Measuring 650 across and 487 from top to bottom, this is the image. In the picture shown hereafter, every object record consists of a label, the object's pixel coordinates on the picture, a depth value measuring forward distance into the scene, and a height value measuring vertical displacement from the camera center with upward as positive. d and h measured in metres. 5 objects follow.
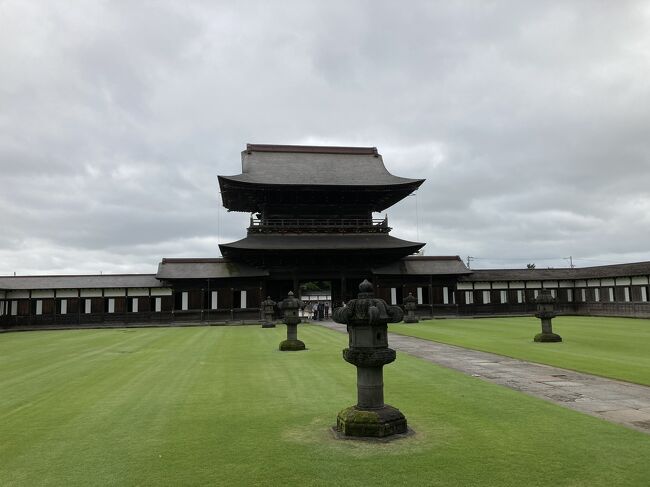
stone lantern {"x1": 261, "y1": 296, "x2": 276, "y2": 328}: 29.22 -1.40
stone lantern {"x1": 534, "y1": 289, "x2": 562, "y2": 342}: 17.77 -1.11
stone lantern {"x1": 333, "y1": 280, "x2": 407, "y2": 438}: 6.73 -1.03
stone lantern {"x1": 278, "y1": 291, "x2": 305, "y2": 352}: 16.52 -1.34
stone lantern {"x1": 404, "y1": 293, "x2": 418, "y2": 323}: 32.16 -1.46
